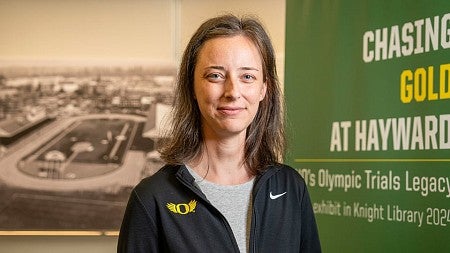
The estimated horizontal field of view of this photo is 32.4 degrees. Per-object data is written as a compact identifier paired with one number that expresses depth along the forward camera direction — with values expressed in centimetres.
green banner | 260
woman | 180
